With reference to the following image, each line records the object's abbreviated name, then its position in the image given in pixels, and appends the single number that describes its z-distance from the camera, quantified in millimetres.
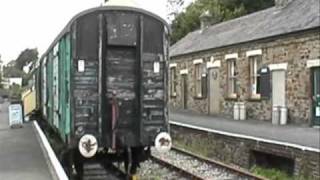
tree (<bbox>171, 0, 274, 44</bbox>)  45969
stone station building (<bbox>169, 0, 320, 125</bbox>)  21672
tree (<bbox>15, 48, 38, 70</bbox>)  111125
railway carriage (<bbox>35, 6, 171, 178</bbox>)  11578
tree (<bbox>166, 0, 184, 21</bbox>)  69469
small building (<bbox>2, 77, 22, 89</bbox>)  91750
